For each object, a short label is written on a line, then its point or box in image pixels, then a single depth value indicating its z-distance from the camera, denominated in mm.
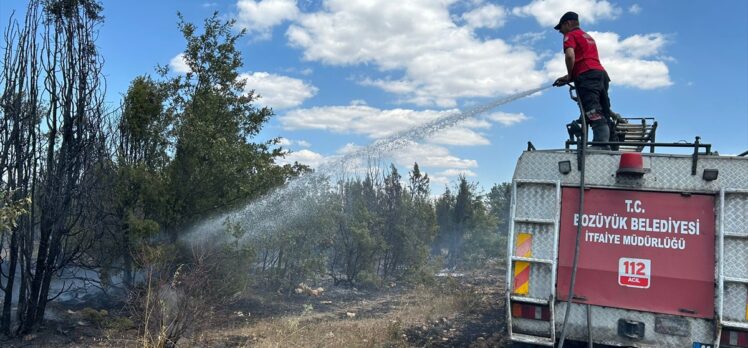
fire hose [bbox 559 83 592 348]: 4852
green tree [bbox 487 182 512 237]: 35625
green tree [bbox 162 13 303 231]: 10820
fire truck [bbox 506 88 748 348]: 4691
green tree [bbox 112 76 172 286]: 10281
